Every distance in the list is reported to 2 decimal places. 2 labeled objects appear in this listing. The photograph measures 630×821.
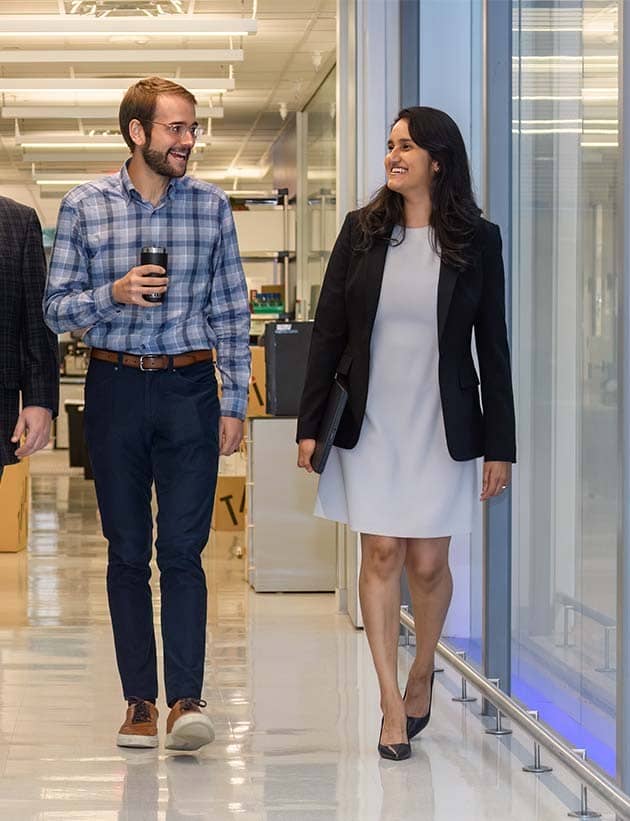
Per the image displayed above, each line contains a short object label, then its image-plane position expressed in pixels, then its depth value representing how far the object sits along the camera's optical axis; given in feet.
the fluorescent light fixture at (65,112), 35.01
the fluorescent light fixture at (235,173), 59.26
